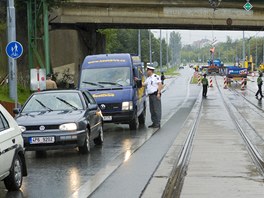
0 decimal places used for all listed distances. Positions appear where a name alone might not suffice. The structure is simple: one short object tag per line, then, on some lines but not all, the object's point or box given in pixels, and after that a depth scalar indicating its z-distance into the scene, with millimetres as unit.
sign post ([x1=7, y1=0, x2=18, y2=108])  20766
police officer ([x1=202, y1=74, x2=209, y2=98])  38094
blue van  17641
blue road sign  18892
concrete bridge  38688
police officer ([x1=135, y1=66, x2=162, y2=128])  18281
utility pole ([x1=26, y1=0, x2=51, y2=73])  29281
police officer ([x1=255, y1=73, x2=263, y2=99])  37397
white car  8094
